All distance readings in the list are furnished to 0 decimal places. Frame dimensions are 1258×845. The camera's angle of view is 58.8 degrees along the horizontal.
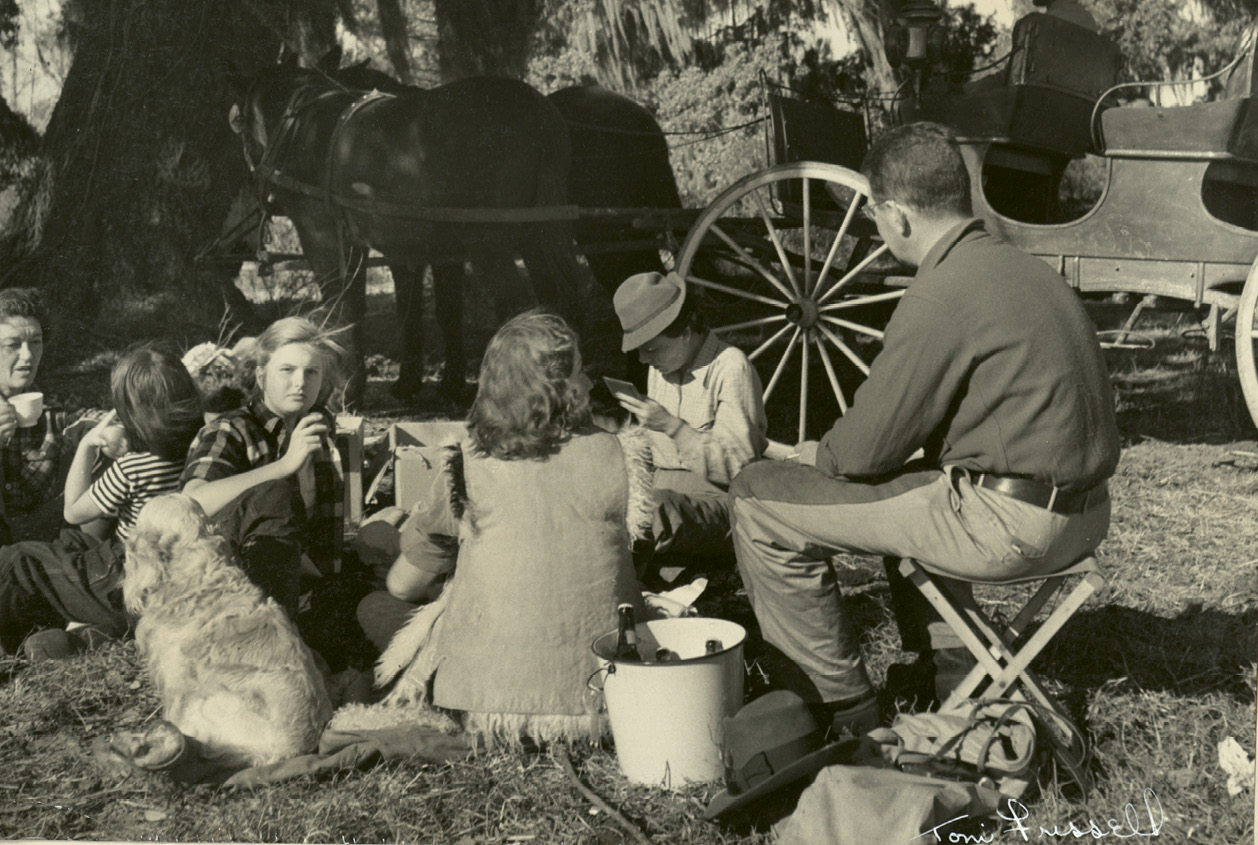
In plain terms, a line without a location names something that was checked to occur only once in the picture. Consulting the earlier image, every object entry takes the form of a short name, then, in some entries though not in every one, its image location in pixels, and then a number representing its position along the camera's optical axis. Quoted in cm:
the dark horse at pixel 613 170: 472
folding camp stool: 293
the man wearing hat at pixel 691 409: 372
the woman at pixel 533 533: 312
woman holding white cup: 417
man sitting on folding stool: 279
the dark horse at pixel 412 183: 447
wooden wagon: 433
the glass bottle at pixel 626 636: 303
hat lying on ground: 275
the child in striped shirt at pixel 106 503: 385
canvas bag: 279
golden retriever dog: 309
